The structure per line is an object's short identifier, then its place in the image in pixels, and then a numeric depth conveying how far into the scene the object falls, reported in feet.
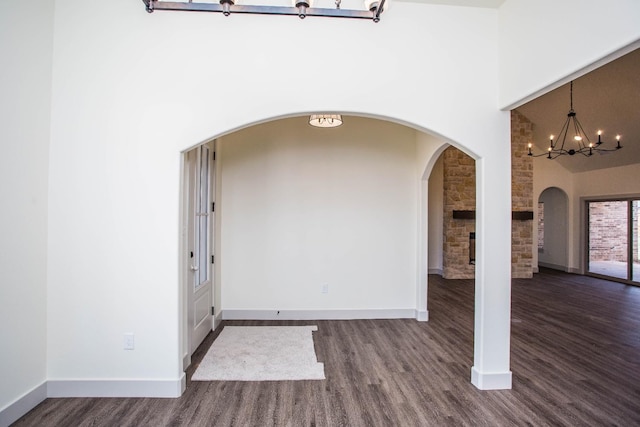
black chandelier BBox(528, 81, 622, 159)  22.37
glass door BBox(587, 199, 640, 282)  23.93
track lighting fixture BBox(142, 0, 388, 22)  5.77
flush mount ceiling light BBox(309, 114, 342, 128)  12.27
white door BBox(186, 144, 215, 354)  10.29
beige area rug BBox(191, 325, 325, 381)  9.39
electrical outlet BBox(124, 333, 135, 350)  8.34
